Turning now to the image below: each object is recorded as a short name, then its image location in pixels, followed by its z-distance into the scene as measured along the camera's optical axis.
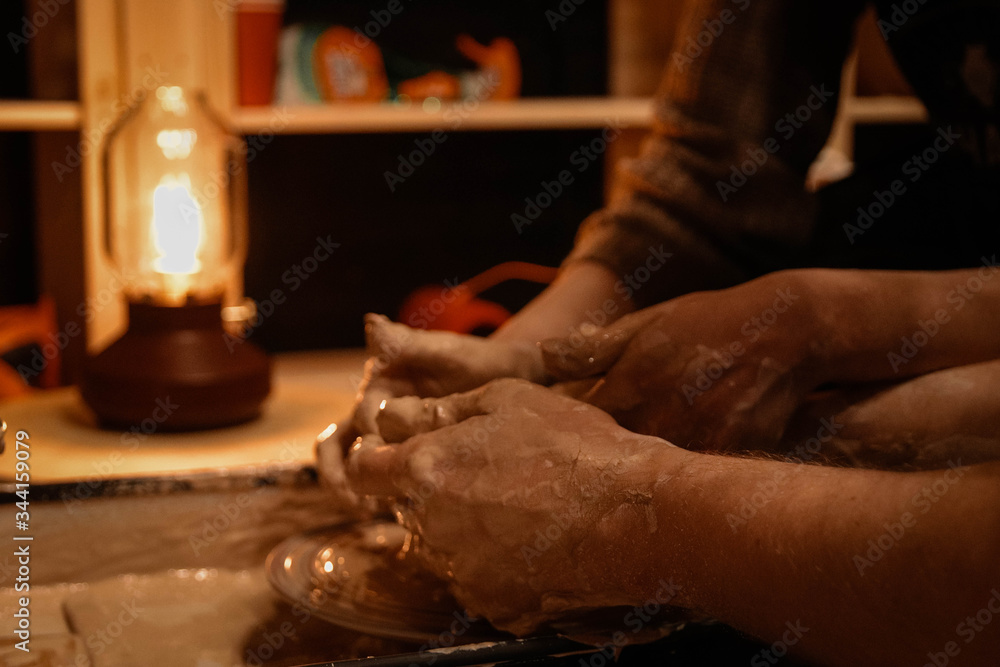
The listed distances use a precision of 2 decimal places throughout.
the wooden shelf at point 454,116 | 2.11
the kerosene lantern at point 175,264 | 1.55
